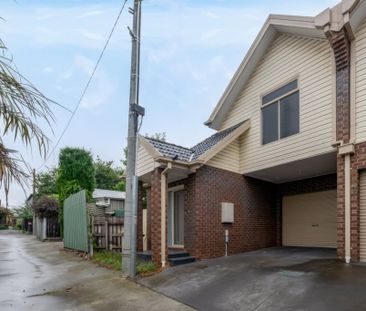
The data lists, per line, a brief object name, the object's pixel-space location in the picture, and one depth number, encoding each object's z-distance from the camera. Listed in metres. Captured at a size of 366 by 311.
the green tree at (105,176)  48.18
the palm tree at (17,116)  1.83
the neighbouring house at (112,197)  27.46
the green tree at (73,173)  21.48
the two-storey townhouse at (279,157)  8.77
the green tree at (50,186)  36.62
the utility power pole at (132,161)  9.82
